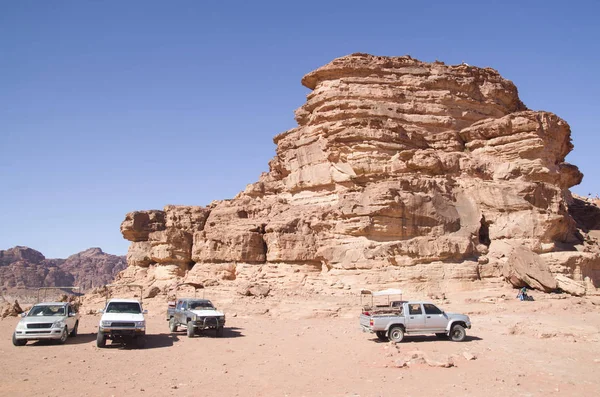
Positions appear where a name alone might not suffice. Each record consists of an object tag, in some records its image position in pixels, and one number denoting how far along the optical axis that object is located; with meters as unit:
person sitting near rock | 25.81
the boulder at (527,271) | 27.28
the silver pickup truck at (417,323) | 16.98
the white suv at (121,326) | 16.48
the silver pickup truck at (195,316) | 19.62
